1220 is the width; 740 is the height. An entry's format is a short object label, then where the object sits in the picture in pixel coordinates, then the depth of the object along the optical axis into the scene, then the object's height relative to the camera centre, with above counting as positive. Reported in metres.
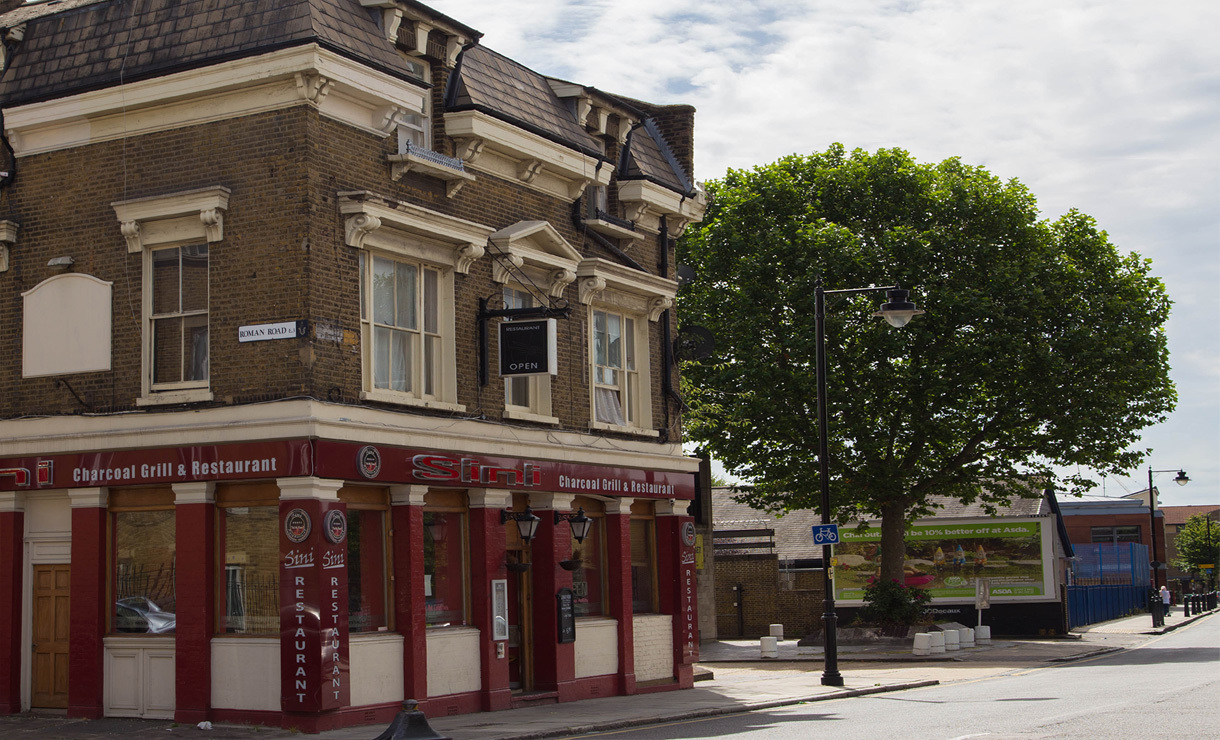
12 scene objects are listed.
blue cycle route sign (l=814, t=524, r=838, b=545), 23.72 -0.33
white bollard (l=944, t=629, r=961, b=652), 34.41 -3.31
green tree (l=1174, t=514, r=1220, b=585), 109.01 -3.25
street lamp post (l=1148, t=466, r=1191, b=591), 55.98 +1.07
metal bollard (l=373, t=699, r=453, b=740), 12.23 -1.85
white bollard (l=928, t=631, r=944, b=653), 32.88 -3.20
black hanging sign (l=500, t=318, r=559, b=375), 19.05 +2.55
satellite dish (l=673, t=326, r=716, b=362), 24.61 +3.27
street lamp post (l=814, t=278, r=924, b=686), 23.27 +1.66
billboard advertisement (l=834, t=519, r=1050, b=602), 43.53 -1.56
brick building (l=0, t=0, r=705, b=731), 16.50 +2.11
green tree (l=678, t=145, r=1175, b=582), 35.16 +4.69
